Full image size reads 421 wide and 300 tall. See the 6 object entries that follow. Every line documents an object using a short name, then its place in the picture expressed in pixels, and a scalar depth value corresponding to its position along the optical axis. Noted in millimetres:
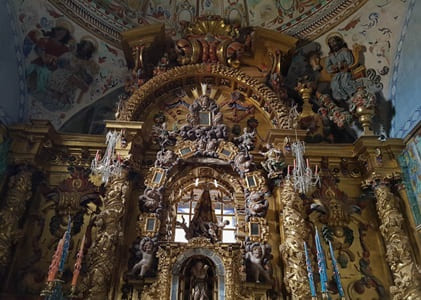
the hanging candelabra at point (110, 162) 6395
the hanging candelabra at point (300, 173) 6395
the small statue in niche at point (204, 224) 6332
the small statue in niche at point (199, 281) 5703
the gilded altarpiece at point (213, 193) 6023
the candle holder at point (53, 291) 4262
